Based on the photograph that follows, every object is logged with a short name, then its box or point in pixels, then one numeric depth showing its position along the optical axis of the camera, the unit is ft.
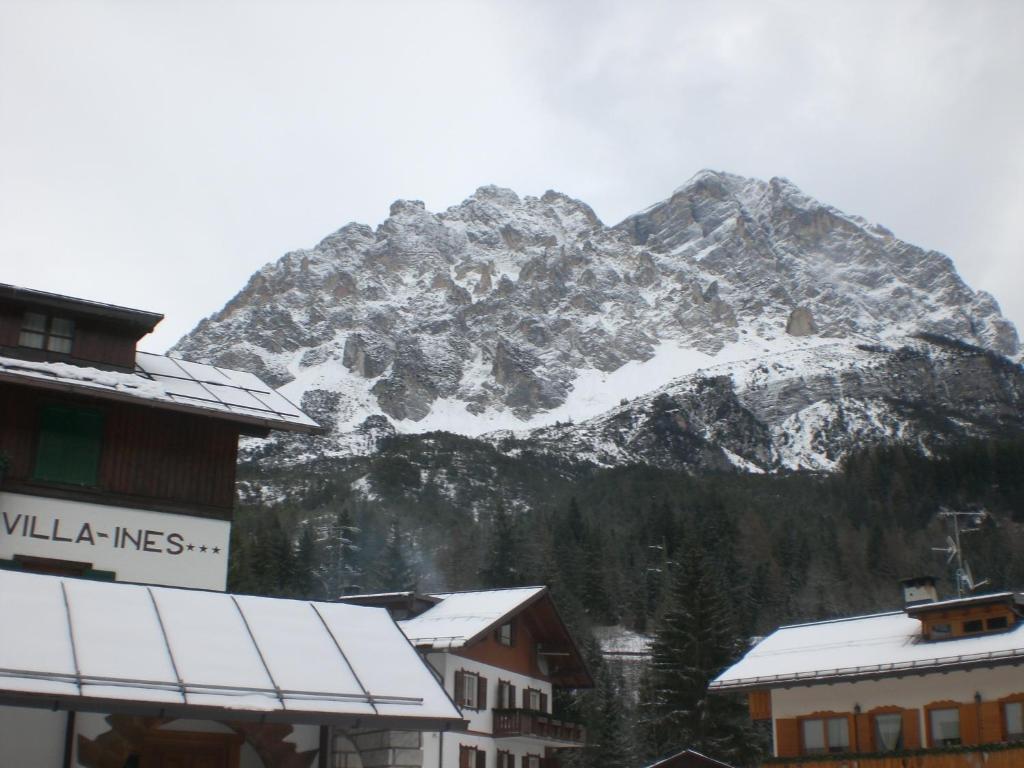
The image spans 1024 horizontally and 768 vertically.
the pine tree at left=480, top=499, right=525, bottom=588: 307.78
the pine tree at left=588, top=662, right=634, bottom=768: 184.34
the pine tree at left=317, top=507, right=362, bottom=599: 333.31
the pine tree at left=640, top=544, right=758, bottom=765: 175.94
